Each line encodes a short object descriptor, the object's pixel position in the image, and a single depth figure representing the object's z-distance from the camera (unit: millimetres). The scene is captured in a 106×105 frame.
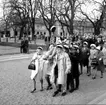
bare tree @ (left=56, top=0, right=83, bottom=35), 30936
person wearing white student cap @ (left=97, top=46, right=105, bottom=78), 8539
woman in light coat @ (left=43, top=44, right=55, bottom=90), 6235
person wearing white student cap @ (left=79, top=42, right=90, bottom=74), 9094
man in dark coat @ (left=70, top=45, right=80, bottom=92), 6660
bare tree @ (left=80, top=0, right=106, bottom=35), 33669
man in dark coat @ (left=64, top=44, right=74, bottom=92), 6461
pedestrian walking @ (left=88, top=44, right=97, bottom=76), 8638
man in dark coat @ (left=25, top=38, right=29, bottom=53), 19381
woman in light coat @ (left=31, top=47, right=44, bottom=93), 6417
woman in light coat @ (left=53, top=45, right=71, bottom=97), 6004
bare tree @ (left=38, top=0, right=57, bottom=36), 32969
